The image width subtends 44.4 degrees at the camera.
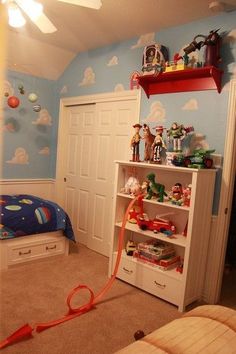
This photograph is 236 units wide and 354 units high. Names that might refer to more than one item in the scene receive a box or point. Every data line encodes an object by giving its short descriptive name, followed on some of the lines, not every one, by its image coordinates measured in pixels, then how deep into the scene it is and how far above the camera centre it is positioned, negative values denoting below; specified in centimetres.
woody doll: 295 +10
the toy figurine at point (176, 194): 256 -34
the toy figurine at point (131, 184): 290 -32
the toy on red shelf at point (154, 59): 278 +94
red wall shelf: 248 +72
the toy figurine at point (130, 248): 289 -95
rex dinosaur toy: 266 -32
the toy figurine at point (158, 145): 276 +9
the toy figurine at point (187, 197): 248 -34
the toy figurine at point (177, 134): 263 +20
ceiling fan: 182 +89
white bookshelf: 239 -72
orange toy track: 191 -126
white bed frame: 292 -109
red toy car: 269 -66
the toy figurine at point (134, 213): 296 -62
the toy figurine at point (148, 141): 288 +13
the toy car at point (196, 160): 243 -2
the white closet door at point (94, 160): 345 -14
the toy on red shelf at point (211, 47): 242 +94
